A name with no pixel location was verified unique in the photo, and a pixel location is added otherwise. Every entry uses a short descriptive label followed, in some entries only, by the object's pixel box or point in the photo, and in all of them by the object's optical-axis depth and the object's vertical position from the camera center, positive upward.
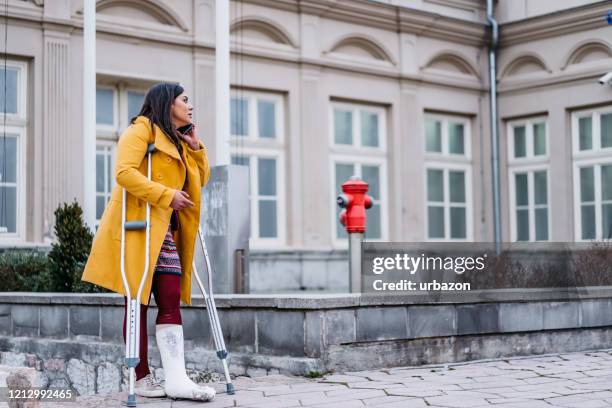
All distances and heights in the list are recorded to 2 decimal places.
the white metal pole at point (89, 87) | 10.16 +1.52
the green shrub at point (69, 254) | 8.84 -0.20
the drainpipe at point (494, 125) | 16.59 +1.75
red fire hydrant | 10.15 +0.12
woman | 4.97 +0.04
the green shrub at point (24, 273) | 9.34 -0.40
